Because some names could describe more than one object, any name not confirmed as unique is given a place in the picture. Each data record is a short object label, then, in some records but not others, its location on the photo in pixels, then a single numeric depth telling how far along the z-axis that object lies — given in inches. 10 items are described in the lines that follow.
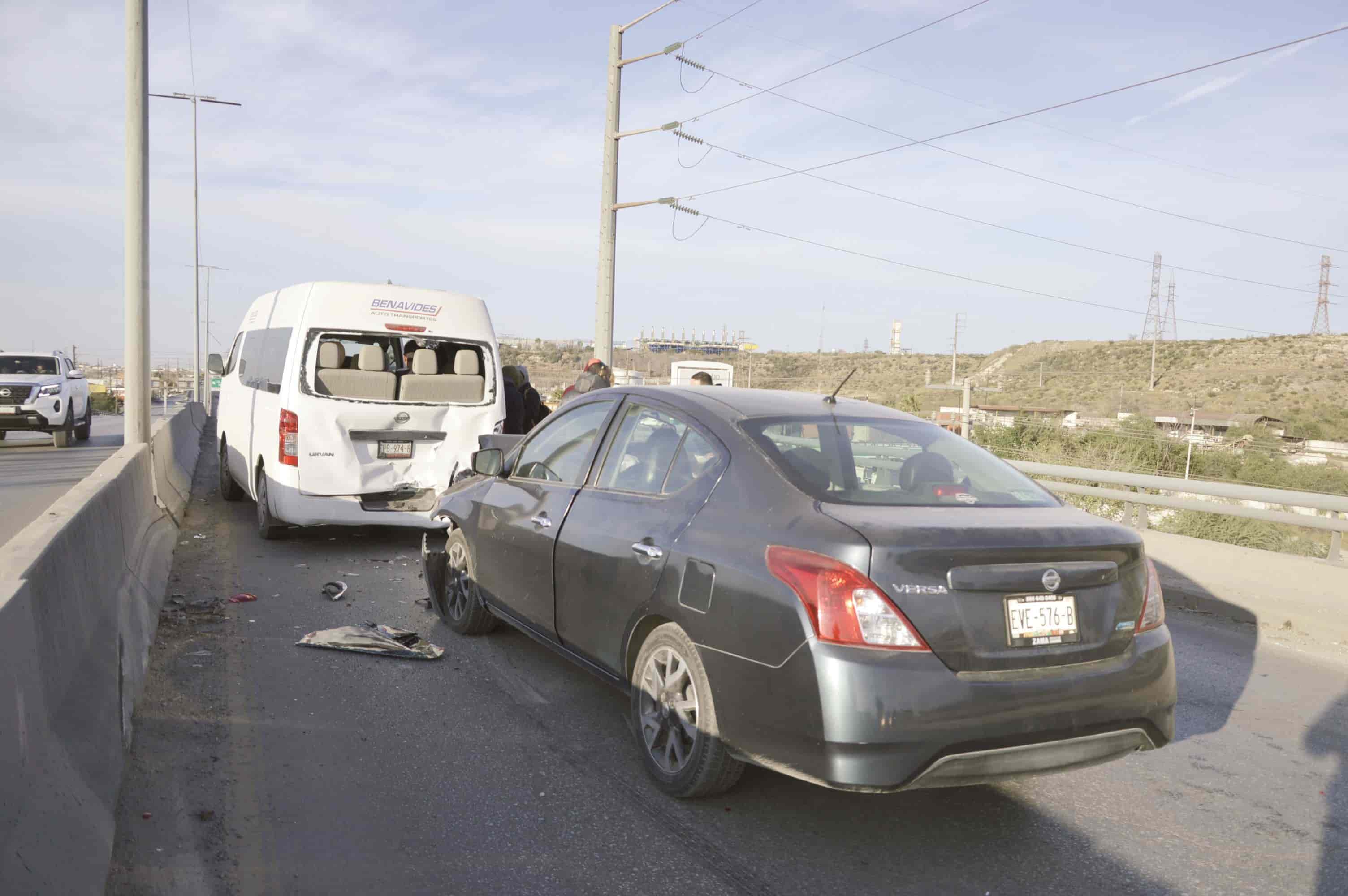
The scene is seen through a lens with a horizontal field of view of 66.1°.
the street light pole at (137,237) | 363.9
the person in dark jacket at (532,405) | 475.2
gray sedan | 131.6
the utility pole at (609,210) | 769.6
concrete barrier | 101.9
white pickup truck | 794.2
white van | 354.3
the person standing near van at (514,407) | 452.8
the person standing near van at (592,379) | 442.9
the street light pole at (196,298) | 1583.4
